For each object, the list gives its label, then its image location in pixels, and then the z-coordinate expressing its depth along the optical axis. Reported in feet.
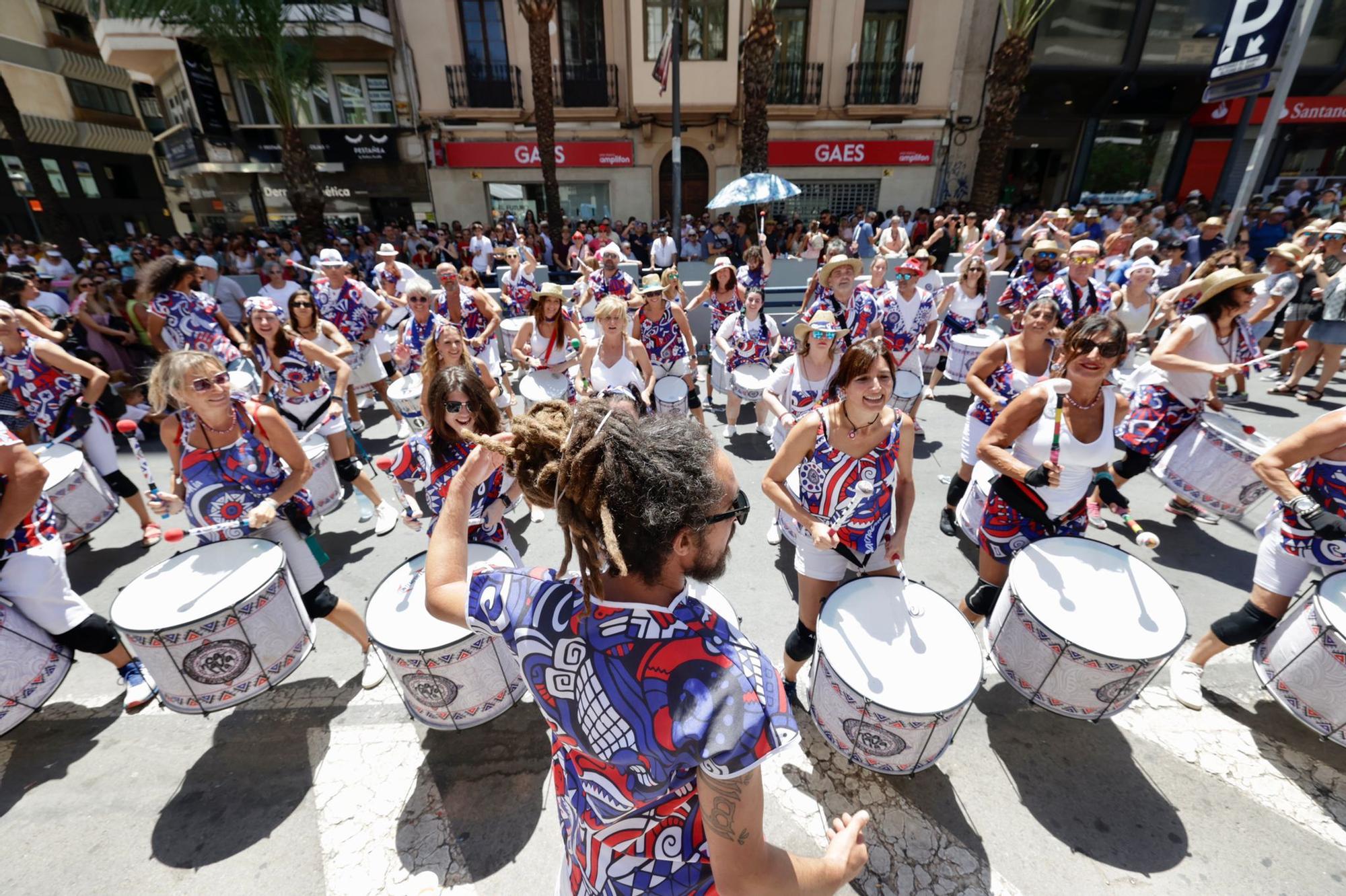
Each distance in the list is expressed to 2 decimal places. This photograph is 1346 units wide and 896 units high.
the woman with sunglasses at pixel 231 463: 10.64
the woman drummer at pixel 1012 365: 15.30
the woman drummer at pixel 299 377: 17.30
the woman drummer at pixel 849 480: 10.10
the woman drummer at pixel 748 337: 22.39
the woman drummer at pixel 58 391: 15.20
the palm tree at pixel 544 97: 52.47
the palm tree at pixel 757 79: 49.47
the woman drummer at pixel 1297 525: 9.61
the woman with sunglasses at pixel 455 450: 11.27
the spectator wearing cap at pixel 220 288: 31.17
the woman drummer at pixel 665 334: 22.39
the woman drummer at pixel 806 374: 15.52
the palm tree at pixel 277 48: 44.52
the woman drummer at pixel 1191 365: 14.80
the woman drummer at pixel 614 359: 18.03
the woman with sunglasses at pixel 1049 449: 10.68
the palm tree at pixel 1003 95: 52.80
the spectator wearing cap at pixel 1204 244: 35.01
